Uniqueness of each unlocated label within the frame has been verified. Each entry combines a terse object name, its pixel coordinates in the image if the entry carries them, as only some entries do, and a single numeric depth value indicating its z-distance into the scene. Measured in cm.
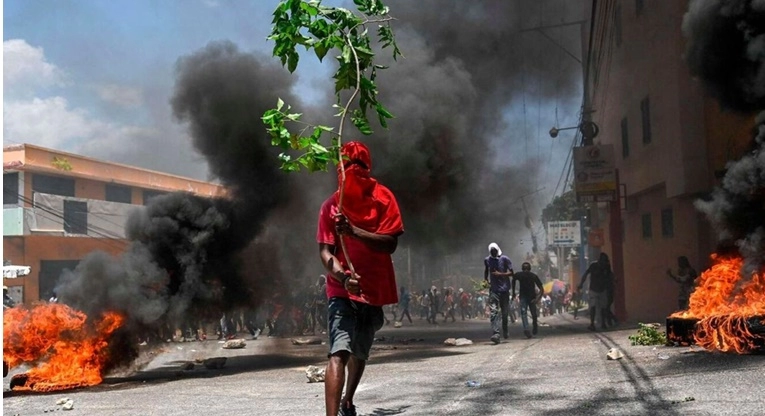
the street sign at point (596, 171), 1552
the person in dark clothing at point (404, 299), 2089
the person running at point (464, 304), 2610
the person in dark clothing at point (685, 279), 1117
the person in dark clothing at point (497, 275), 1061
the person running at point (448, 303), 2347
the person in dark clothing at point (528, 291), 1209
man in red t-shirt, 372
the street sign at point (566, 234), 3025
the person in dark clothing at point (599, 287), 1318
